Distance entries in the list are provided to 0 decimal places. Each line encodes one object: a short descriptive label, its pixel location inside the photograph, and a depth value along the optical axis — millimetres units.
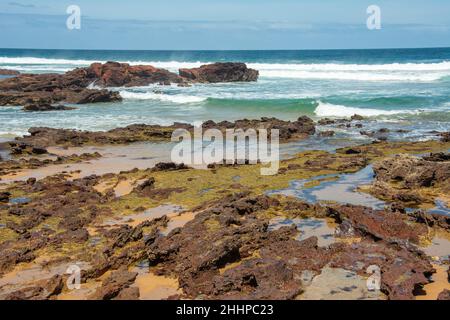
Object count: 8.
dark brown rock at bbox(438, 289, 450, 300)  6449
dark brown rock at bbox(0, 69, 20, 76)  58906
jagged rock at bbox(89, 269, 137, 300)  6809
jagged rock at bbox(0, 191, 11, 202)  11576
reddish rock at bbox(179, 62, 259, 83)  53500
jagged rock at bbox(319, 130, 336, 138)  20781
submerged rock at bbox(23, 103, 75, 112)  30359
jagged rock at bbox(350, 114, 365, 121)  25484
